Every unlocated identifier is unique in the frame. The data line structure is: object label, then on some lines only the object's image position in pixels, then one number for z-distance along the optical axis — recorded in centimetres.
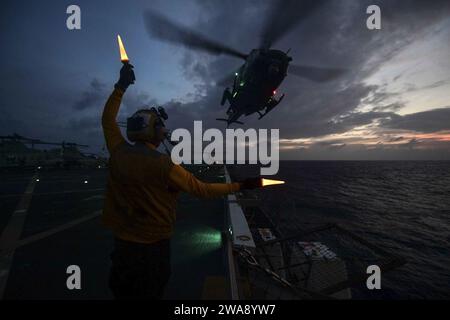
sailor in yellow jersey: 244
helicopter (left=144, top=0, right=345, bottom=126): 1460
